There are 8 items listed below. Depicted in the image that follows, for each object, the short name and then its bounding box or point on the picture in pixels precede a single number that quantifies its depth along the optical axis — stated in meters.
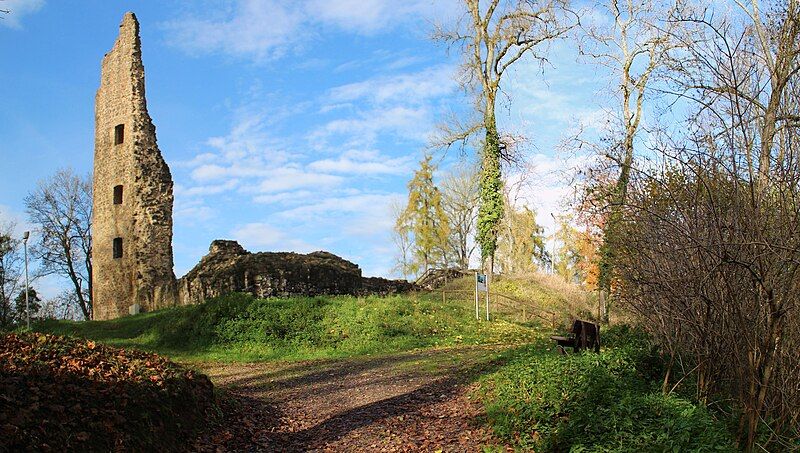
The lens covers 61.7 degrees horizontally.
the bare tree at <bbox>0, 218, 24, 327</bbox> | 34.62
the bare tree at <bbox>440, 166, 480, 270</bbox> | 44.69
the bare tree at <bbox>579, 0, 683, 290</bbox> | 19.44
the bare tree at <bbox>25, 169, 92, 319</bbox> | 37.94
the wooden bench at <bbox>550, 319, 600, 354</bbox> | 11.08
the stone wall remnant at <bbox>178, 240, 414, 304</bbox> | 23.06
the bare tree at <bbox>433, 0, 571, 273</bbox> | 26.84
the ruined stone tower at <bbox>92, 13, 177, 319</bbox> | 28.03
